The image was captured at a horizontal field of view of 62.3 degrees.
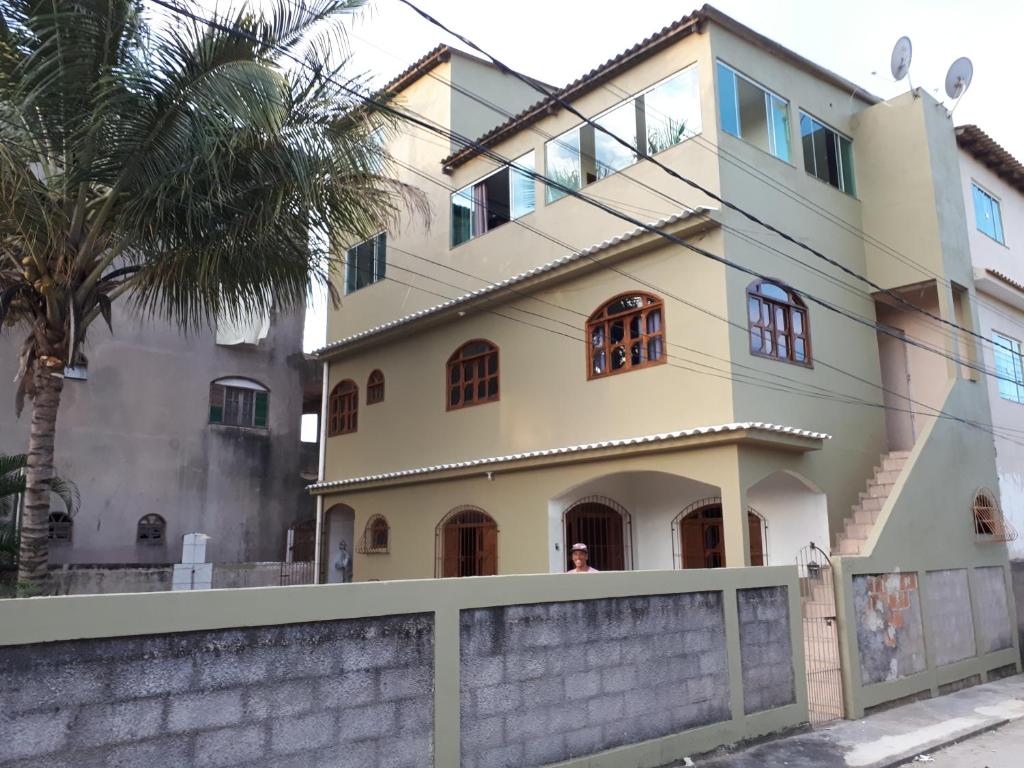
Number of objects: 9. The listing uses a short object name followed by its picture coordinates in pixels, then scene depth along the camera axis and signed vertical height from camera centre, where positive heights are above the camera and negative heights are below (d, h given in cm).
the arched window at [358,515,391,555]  1672 +70
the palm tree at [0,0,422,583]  766 +393
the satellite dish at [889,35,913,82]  1434 +843
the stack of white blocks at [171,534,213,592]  1515 +12
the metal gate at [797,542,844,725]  905 -93
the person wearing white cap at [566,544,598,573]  895 +13
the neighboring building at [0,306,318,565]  1675 +279
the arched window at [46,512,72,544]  1630 +91
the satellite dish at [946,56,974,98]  1485 +836
